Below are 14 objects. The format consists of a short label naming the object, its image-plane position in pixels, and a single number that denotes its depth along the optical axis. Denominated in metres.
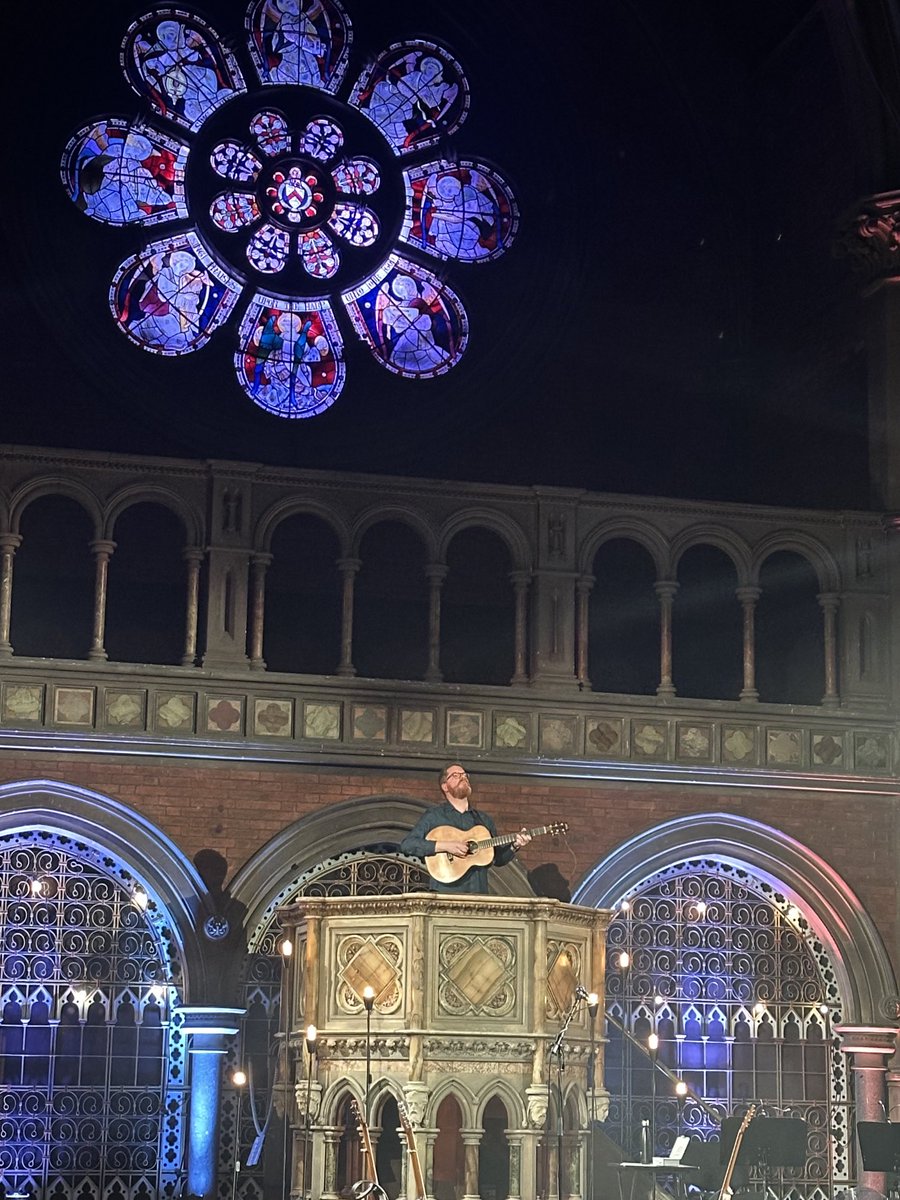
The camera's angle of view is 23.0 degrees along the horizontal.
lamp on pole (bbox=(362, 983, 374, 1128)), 12.89
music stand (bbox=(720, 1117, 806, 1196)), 15.05
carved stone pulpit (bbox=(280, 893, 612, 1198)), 13.15
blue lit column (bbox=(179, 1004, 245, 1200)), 17.88
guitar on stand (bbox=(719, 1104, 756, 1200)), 14.45
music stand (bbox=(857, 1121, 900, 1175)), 15.41
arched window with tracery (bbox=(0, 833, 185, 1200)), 17.92
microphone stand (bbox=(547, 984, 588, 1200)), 13.23
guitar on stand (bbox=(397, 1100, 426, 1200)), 12.74
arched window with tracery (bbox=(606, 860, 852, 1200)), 19.16
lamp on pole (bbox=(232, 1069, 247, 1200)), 18.03
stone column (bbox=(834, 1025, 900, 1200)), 19.08
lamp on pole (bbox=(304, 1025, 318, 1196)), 13.23
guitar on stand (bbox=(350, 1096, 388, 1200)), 12.57
